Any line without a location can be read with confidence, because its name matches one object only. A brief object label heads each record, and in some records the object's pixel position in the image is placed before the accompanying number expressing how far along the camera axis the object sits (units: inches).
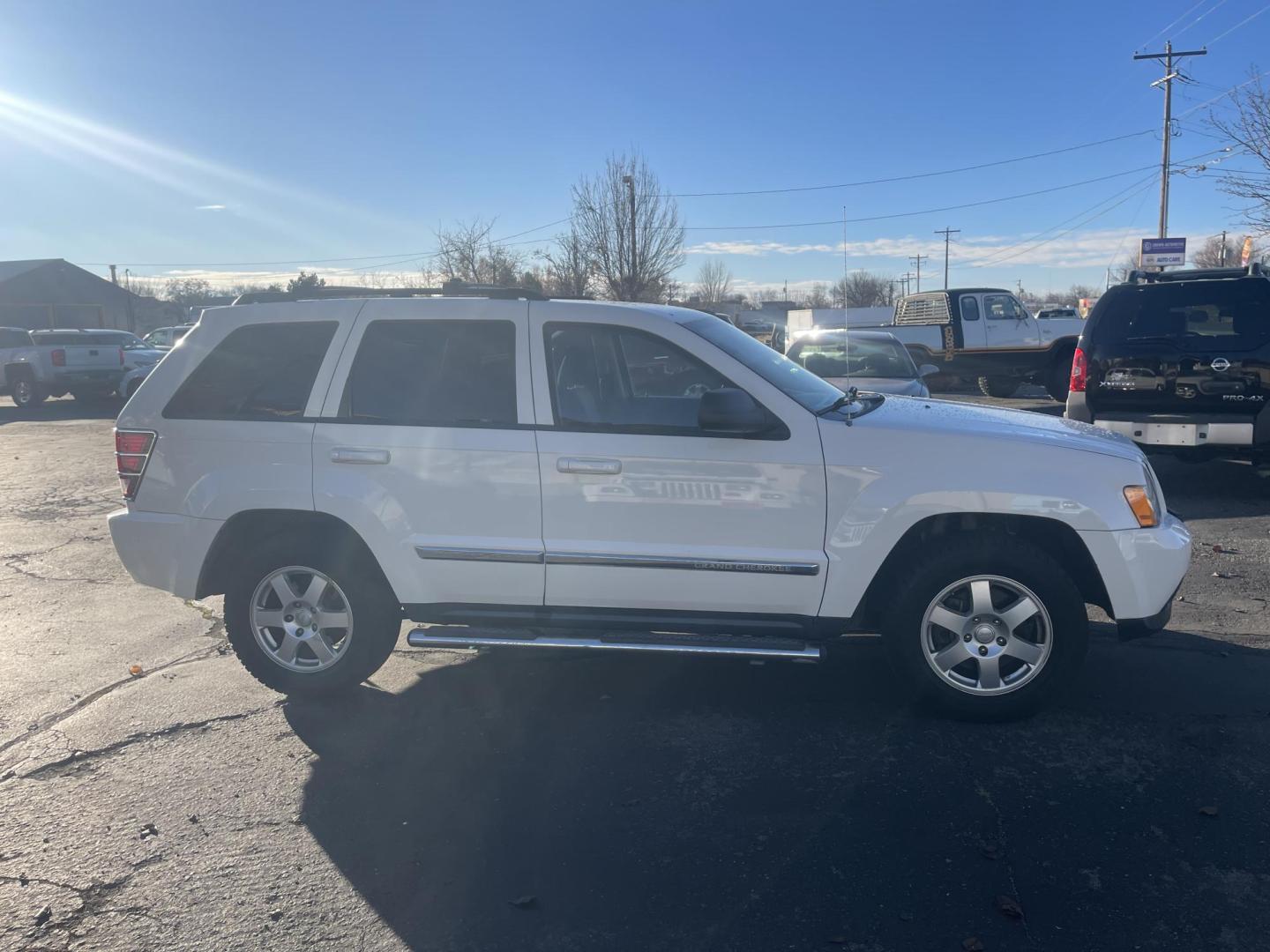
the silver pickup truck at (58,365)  842.8
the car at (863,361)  419.8
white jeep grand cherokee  168.6
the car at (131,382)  826.2
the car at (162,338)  1063.4
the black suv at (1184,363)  334.0
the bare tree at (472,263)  1471.5
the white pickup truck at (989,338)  747.4
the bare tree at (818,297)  3030.3
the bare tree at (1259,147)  685.3
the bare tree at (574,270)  1387.8
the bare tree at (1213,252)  2452.6
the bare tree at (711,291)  2482.8
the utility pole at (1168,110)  1348.4
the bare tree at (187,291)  3107.8
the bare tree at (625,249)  1371.8
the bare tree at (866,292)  2516.0
